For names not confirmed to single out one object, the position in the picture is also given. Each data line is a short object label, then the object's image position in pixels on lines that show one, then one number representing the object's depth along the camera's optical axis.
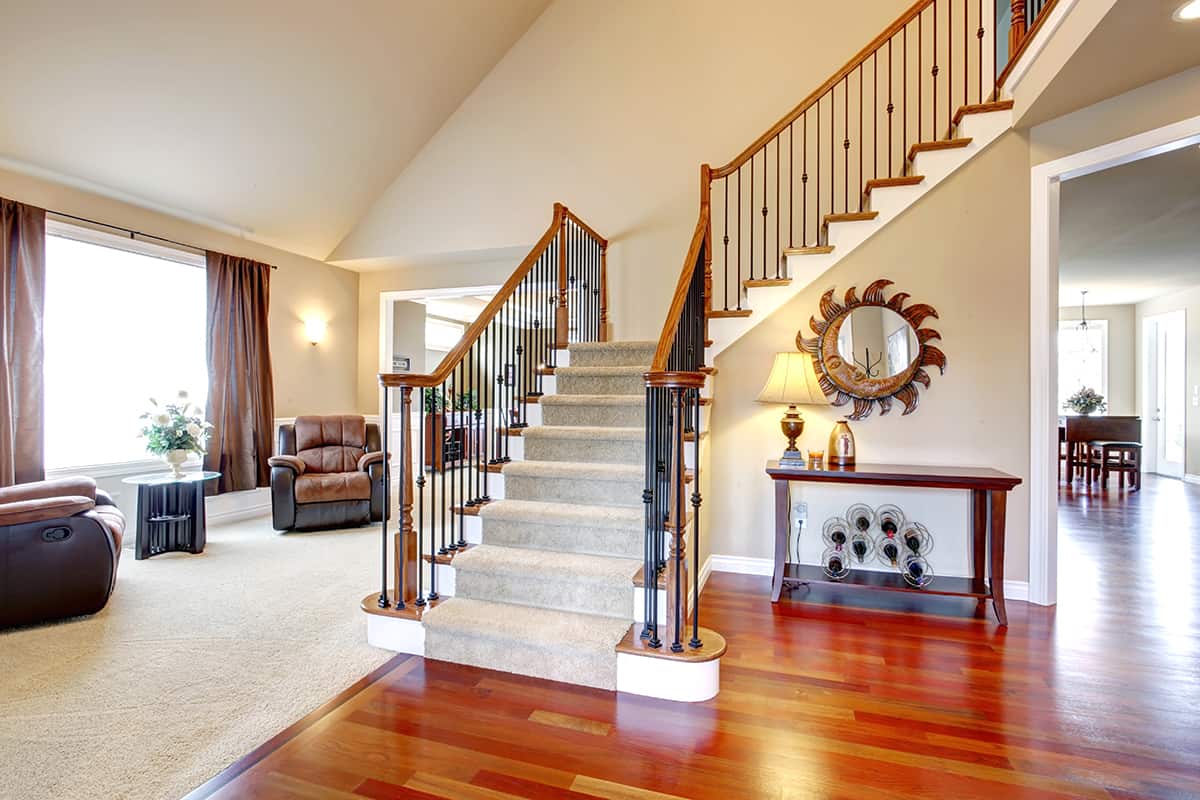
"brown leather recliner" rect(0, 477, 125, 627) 2.66
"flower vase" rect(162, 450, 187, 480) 4.08
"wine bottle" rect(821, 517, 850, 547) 3.50
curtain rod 4.10
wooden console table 2.91
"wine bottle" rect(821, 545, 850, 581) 3.24
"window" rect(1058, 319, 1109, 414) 8.94
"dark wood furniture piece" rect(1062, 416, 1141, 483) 6.96
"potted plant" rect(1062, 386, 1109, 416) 7.92
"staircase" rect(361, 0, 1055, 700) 2.32
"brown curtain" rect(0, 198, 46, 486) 3.64
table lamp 3.33
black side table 3.94
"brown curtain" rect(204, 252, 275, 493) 4.92
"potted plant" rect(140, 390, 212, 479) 4.06
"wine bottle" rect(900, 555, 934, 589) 3.09
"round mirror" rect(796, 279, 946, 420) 3.40
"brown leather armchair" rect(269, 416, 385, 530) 4.61
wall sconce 5.89
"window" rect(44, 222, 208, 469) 4.09
